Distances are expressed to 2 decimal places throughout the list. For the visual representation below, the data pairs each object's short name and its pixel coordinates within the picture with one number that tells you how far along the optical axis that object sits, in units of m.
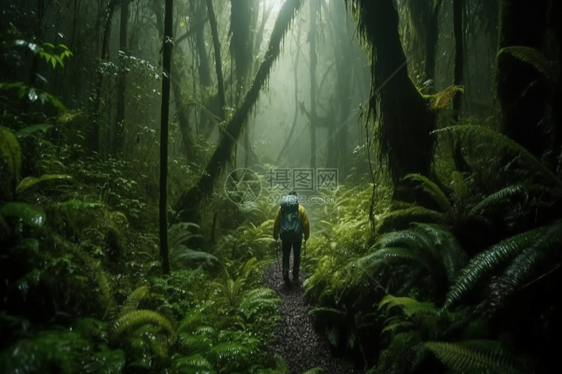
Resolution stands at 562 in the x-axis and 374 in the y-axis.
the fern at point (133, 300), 4.07
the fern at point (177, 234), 7.23
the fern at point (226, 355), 3.91
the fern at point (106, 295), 3.92
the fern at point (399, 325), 3.66
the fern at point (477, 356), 2.58
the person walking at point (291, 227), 6.78
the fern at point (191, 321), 4.34
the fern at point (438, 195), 4.71
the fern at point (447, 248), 3.87
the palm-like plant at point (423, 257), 3.99
